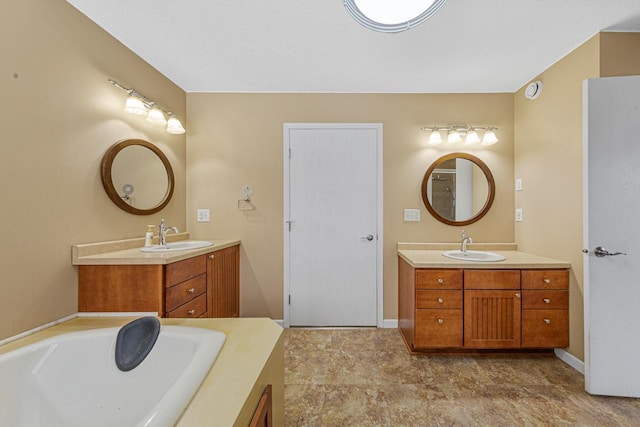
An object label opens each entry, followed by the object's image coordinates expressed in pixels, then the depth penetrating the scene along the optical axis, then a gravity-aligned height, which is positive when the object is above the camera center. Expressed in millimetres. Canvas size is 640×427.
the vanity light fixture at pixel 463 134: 2676 +749
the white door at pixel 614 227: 1698 -81
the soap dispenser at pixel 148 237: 2061 -178
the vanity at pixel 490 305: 2156 -696
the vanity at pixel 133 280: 1647 -398
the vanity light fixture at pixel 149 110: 1995 +777
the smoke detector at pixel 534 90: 2404 +1058
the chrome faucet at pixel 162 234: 2234 -165
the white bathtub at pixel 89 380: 1022 -628
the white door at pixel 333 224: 2801 -106
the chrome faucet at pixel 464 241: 2549 -247
